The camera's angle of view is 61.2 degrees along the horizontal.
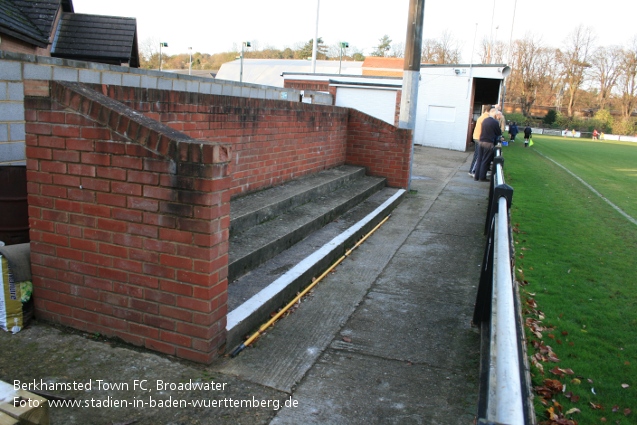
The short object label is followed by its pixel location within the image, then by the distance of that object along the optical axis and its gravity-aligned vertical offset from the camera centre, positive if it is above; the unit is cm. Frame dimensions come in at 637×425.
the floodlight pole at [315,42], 3276 +424
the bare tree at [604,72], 8182 +882
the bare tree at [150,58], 7454 +621
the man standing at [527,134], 3588 -61
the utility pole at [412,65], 1061 +105
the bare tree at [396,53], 9611 +1143
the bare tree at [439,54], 8156 +1002
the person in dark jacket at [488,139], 1319 -38
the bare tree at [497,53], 8250 +1083
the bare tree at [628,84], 7909 +705
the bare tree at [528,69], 8362 +873
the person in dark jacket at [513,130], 4225 -43
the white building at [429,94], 2478 +109
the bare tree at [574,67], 8319 +936
